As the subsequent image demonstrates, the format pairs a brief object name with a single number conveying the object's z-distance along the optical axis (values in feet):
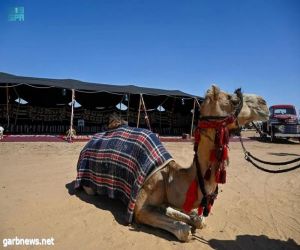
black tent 63.57
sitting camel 11.06
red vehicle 66.44
